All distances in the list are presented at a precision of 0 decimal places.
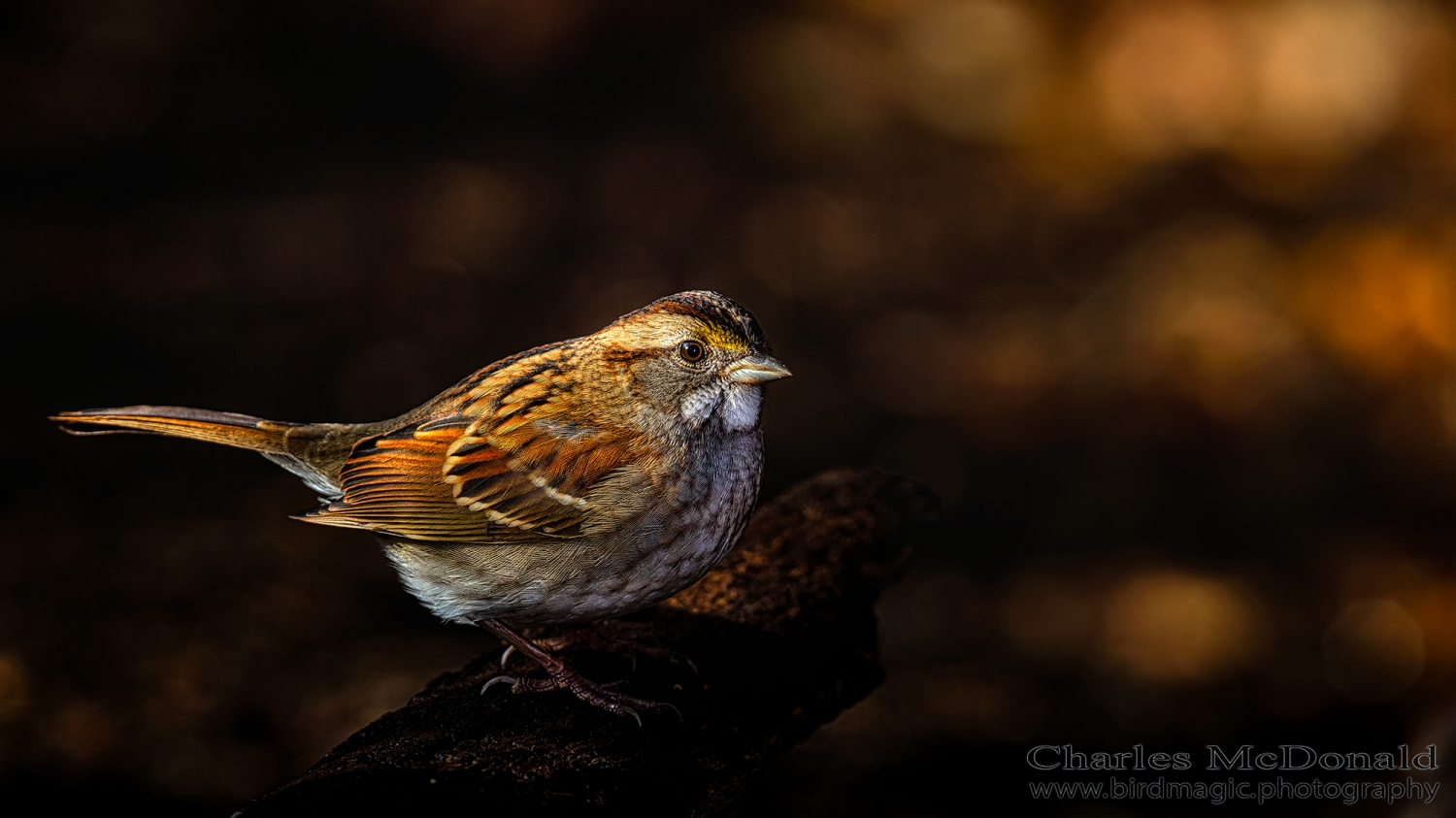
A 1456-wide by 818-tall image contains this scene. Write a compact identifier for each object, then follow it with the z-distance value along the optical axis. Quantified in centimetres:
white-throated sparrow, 636
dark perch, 532
